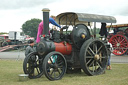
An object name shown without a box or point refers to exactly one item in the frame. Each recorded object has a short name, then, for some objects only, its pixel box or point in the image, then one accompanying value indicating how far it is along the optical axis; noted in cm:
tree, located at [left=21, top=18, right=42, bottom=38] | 8291
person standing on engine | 799
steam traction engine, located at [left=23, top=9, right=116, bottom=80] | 719
